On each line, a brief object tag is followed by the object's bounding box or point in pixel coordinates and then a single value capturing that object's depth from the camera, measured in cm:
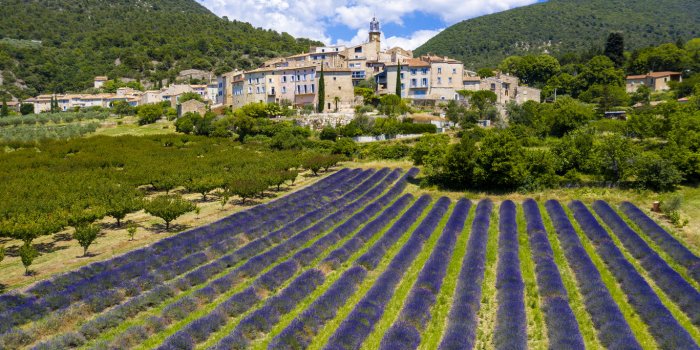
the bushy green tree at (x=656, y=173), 3444
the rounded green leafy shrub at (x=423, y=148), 4947
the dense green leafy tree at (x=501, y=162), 3634
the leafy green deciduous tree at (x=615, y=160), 3662
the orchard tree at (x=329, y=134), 6644
